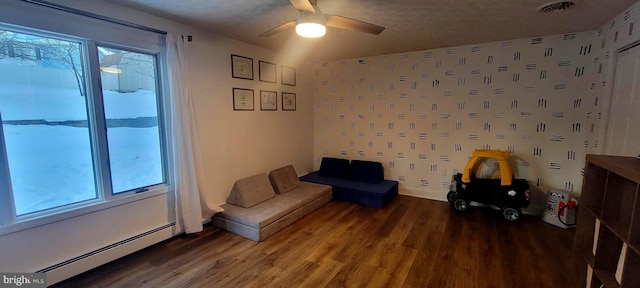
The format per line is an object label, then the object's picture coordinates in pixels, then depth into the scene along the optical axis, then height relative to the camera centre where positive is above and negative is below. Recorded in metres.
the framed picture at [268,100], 3.70 +0.24
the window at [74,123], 1.87 -0.05
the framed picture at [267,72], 3.64 +0.64
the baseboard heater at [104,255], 2.02 -1.17
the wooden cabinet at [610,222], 1.29 -0.59
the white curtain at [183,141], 2.57 -0.25
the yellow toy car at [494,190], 3.14 -0.89
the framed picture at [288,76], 4.05 +0.65
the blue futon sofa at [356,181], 3.75 -1.02
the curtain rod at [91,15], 1.85 +0.79
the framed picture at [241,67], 3.24 +0.63
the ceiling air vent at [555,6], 2.14 +0.92
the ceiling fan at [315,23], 1.86 +0.74
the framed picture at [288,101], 4.12 +0.25
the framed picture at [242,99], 3.30 +0.22
